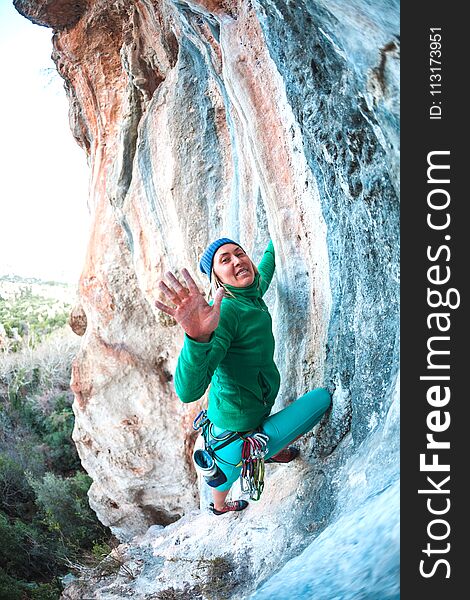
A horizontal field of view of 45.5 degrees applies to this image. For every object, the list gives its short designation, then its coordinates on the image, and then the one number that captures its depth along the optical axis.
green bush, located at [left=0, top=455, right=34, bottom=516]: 7.76
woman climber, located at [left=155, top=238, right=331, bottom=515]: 2.48
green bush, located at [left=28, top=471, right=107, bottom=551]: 6.74
